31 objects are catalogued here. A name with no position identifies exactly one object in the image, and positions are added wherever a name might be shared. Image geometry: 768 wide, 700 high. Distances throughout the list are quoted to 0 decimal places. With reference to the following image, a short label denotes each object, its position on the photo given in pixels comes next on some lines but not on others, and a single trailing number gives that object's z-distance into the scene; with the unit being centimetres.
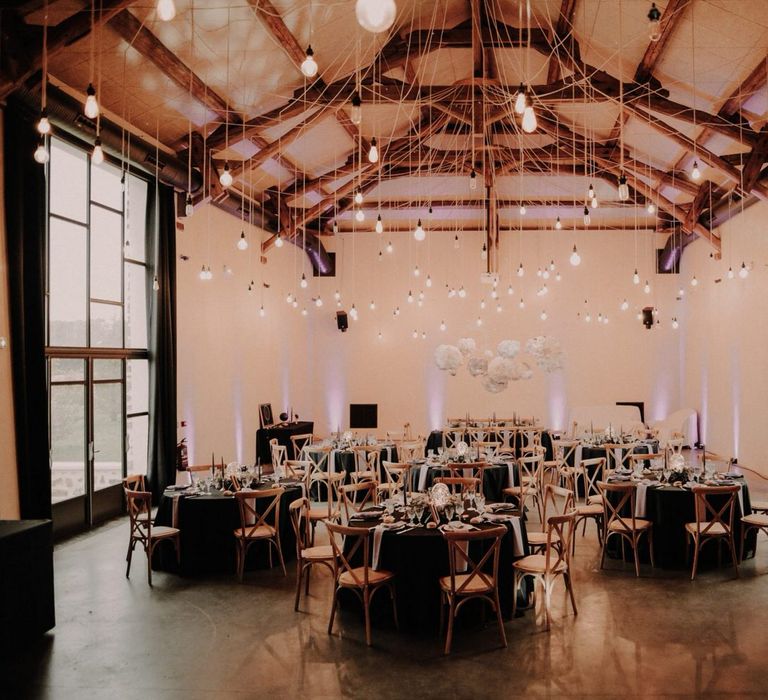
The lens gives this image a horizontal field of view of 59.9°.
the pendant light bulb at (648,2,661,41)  396
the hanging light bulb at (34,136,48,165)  500
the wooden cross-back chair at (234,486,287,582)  649
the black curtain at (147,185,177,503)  1000
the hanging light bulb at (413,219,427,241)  791
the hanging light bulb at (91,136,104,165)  487
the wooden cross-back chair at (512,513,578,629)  518
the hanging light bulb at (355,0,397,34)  276
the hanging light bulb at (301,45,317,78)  421
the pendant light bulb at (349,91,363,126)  436
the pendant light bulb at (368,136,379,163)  547
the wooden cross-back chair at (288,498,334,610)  573
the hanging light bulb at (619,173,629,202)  562
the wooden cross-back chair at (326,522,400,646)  497
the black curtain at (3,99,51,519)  711
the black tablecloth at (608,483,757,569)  675
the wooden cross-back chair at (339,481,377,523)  679
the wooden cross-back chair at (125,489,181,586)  654
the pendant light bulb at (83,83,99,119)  441
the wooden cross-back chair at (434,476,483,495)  736
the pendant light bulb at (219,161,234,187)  609
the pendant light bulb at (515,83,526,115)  410
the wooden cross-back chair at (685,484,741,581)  626
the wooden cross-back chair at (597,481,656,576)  653
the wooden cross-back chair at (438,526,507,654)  479
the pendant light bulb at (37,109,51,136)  459
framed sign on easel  1379
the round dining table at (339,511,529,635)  527
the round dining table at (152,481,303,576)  677
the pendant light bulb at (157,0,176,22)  400
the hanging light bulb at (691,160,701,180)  672
